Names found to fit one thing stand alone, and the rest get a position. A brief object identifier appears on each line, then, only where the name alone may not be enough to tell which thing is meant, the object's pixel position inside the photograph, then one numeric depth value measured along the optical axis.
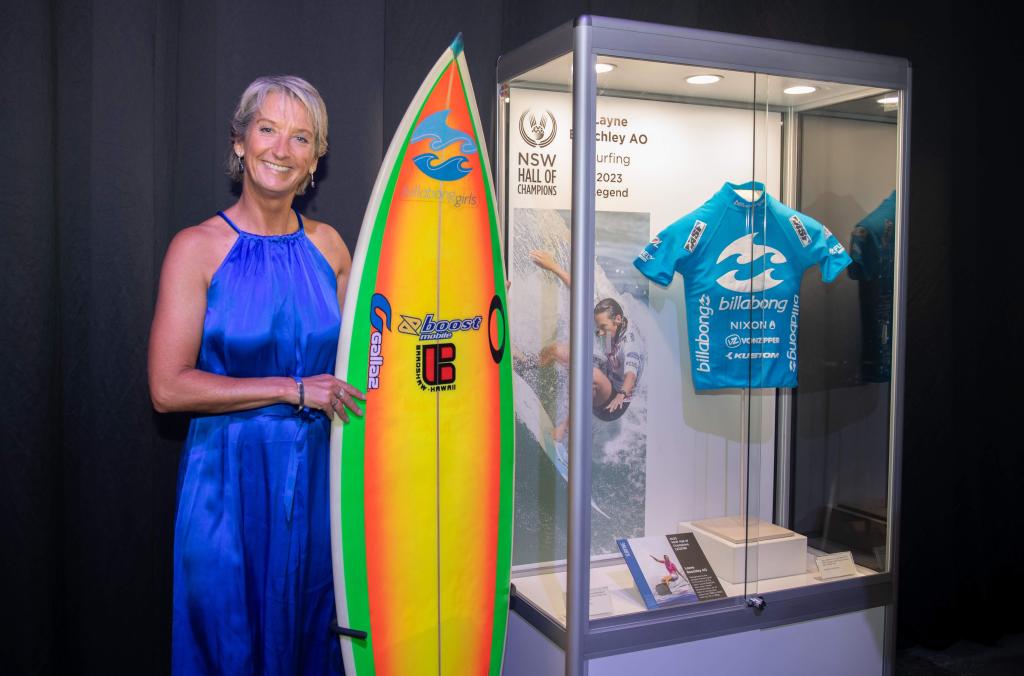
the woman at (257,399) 1.79
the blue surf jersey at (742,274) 2.36
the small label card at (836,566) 2.45
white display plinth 2.33
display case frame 2.00
